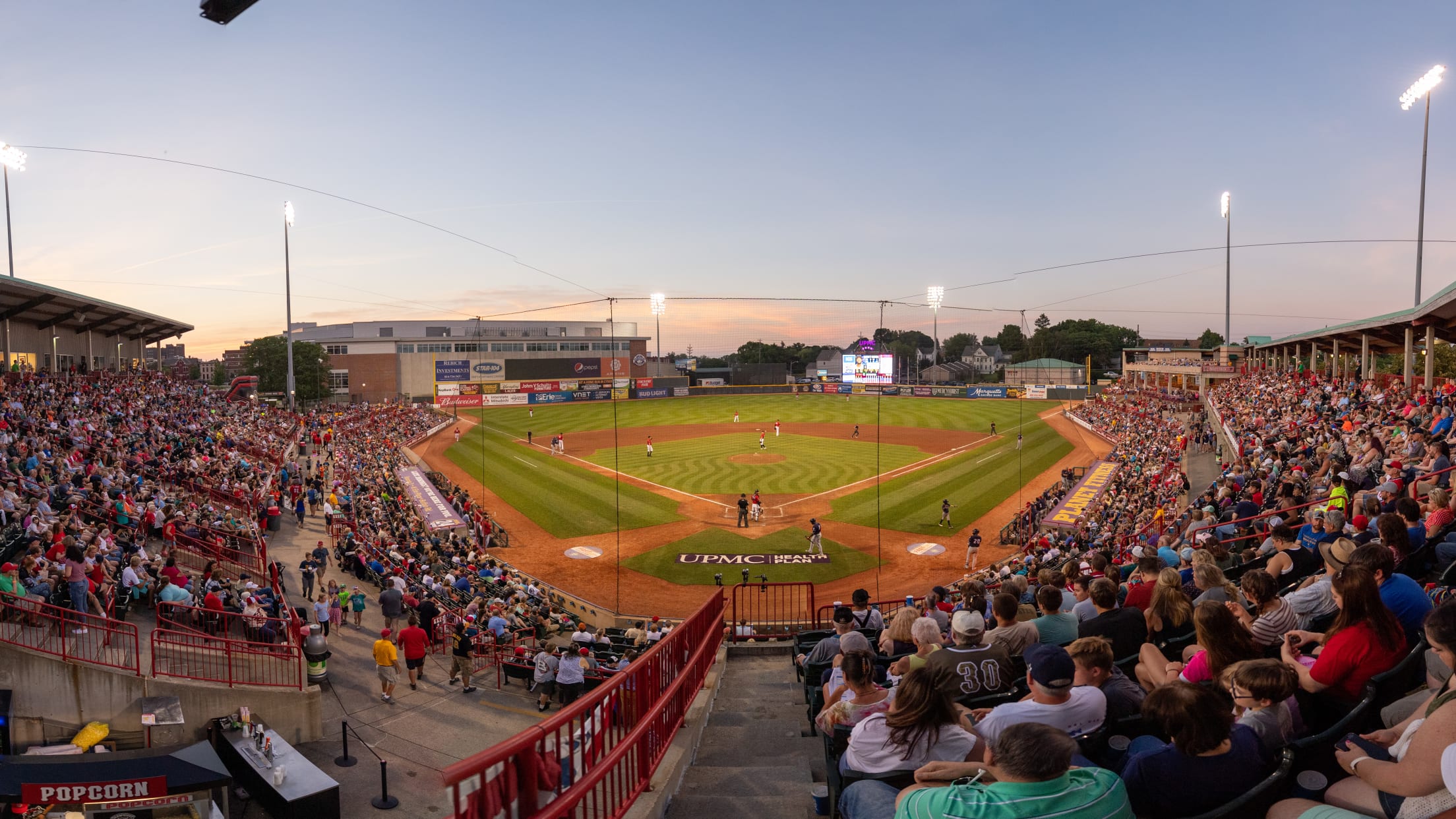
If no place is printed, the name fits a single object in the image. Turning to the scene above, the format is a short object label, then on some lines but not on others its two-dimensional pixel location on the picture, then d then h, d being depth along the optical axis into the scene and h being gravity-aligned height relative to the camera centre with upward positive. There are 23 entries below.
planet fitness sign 25.33 -4.34
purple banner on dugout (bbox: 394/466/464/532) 26.16 -4.57
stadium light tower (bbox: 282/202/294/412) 46.78 +6.55
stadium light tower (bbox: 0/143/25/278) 33.03 +9.84
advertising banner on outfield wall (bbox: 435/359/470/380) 79.94 +1.36
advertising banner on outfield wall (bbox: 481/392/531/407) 79.25 -1.82
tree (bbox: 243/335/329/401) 81.19 +1.92
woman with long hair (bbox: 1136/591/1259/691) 4.48 -1.55
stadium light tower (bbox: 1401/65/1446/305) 27.59 +10.43
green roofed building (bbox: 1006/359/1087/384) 88.25 +0.68
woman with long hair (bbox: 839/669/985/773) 3.74 -1.76
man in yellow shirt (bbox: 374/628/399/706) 12.44 -4.59
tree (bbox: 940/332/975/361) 175.02 +8.04
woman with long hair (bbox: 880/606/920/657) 6.61 -2.25
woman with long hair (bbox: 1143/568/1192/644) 5.93 -1.83
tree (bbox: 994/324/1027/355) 156.34 +8.32
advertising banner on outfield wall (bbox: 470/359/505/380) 84.81 +1.34
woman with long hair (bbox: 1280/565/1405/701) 4.30 -1.52
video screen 76.12 +1.26
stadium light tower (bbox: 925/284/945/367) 55.88 +6.29
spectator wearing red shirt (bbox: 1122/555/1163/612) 7.17 -2.00
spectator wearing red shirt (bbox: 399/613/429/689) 12.99 -4.50
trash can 12.62 -4.52
